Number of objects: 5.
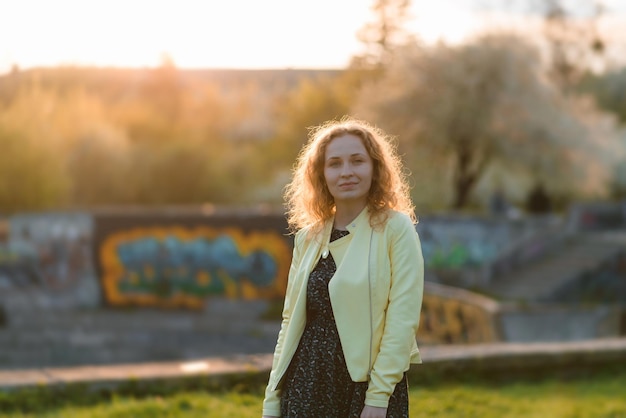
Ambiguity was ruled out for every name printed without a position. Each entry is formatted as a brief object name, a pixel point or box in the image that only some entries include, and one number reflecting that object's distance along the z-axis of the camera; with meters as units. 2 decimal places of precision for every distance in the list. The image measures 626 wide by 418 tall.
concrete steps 23.84
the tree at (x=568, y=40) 46.19
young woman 3.35
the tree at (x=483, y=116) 29.88
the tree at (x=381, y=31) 43.31
